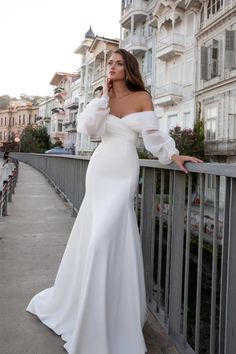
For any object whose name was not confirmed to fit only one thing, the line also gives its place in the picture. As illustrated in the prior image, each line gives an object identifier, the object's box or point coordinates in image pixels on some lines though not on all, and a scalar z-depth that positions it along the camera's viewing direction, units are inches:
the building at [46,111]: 2824.8
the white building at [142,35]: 1198.0
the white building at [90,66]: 1626.5
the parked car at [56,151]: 1539.0
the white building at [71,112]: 2161.7
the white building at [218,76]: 834.8
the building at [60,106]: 2472.1
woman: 93.5
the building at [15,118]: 3515.3
